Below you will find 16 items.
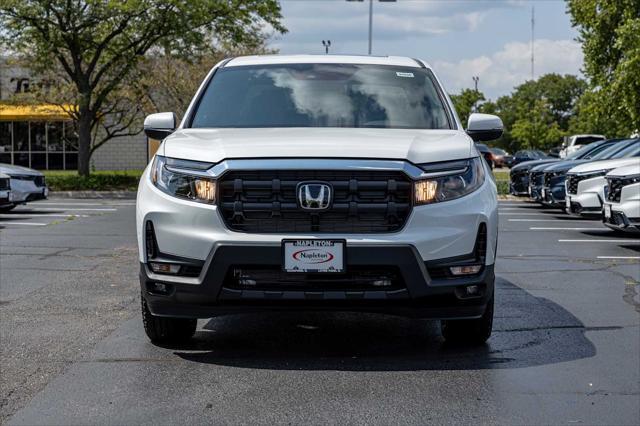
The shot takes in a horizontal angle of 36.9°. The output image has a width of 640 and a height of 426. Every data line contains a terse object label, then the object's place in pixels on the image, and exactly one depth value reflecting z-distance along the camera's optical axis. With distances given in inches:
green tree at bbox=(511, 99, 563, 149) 3432.6
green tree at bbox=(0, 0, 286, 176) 1100.5
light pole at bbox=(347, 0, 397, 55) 1966.0
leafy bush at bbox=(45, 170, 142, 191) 1131.3
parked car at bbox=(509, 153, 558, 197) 925.2
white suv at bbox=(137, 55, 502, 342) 210.7
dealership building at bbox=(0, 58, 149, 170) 1871.3
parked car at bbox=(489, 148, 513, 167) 2625.5
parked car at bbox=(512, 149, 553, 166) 2182.6
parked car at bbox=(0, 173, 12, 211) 711.7
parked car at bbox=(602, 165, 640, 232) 495.2
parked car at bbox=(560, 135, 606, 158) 1903.3
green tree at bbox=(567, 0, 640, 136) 1155.9
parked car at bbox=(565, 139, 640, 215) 634.2
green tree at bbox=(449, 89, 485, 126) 3309.5
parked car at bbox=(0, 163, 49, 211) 746.8
